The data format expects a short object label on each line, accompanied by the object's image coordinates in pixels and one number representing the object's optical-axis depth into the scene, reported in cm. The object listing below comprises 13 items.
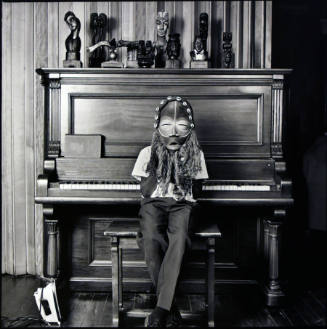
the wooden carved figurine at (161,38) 342
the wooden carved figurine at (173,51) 343
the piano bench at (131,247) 270
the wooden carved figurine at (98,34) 353
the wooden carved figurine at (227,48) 339
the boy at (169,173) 271
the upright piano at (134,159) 317
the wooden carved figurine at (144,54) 339
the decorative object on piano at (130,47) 344
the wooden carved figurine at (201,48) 339
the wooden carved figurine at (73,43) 338
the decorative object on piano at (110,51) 338
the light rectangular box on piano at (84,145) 328
